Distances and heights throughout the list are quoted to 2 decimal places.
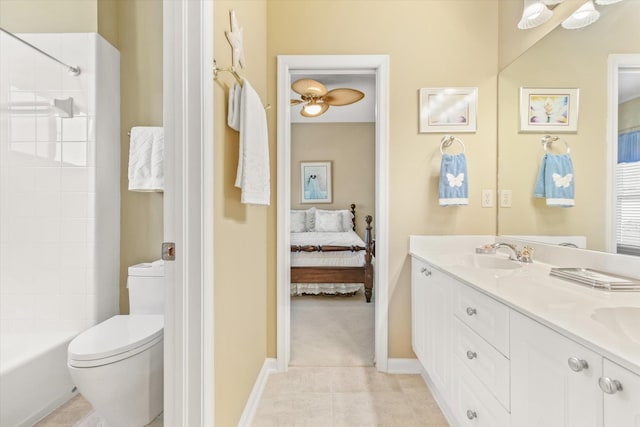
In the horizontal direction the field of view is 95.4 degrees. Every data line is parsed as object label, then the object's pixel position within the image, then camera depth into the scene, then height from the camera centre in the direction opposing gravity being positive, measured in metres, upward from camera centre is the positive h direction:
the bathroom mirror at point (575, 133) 1.26 +0.43
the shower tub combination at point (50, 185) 1.88 +0.16
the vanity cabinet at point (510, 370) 0.63 -0.47
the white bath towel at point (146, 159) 1.86 +0.33
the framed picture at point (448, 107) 2.04 +0.73
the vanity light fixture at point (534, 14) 1.66 +1.14
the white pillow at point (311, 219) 5.27 -0.17
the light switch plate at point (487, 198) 2.06 +0.09
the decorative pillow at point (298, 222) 5.22 -0.21
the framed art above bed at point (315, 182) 5.54 +0.54
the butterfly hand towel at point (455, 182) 1.96 +0.19
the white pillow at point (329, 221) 5.13 -0.19
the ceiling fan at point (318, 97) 2.88 +1.24
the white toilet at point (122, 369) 1.30 -0.74
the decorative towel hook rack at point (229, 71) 1.15 +0.60
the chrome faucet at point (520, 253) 1.66 -0.25
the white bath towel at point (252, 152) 1.27 +0.27
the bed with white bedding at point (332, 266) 3.49 -0.67
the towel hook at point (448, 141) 2.04 +0.49
